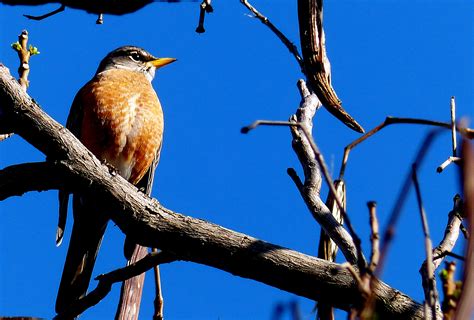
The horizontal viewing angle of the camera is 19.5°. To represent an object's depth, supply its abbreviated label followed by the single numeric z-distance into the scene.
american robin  9.95
